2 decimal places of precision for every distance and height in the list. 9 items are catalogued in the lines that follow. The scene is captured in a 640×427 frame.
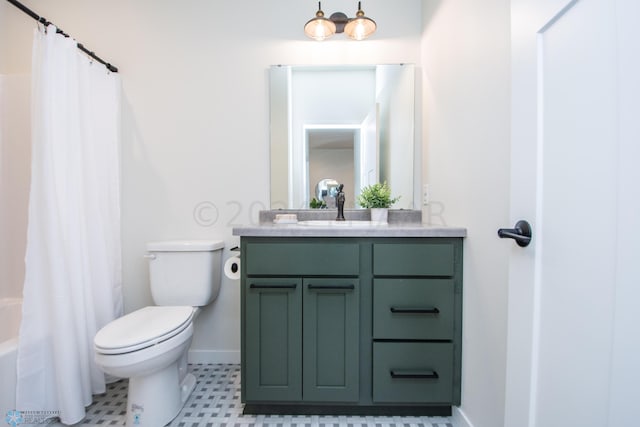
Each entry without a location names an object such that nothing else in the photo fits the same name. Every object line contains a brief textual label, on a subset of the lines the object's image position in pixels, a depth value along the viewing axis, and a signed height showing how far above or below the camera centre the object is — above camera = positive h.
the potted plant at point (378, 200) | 1.62 +0.00
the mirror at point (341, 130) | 1.71 +0.48
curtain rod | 1.16 +0.85
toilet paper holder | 1.45 -0.38
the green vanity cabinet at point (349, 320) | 1.18 -0.55
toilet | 1.06 -0.58
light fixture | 1.51 +1.04
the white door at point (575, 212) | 0.43 -0.03
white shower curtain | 1.20 -0.20
